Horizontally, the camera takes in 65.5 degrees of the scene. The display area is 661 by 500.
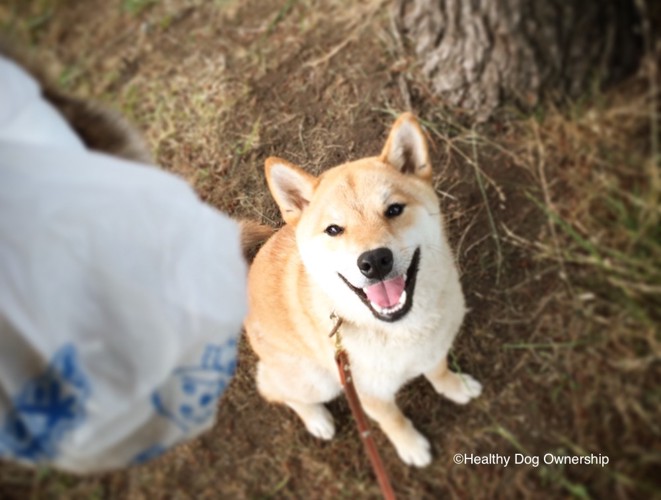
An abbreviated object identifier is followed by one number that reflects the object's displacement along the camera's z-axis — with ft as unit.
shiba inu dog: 3.53
